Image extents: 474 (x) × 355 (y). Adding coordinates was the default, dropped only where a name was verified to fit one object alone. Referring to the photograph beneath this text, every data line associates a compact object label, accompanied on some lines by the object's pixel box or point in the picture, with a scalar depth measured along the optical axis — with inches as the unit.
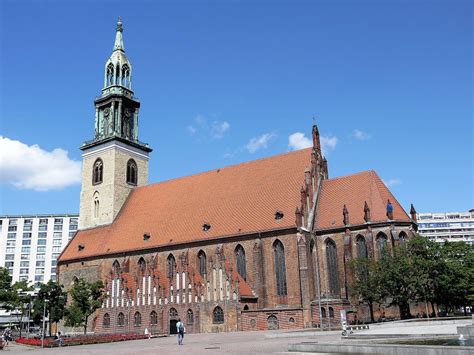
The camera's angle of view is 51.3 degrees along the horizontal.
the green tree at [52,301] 1855.3
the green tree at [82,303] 1718.8
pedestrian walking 1078.4
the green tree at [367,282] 1492.4
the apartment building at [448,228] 5290.4
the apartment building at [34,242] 4463.6
